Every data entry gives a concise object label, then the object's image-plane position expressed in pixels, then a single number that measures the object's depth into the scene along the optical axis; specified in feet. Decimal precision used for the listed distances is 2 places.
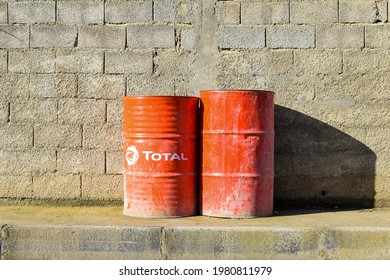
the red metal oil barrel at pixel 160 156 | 17.49
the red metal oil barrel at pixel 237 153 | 17.52
